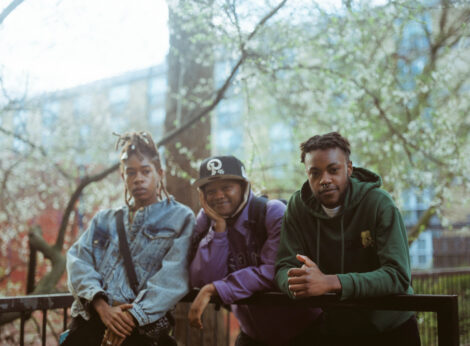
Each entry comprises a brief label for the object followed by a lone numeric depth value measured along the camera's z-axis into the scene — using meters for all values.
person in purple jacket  2.83
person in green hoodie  2.34
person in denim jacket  2.98
